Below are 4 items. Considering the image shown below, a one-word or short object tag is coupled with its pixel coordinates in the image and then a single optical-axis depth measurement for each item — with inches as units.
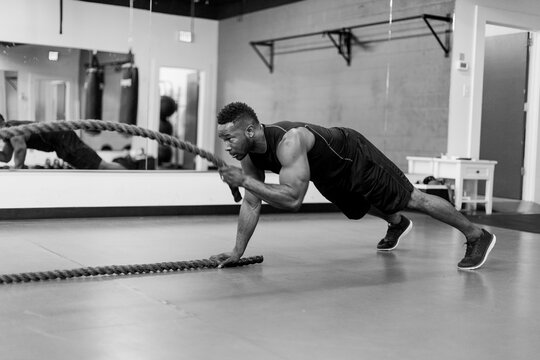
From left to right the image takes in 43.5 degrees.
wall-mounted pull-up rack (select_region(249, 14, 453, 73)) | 283.6
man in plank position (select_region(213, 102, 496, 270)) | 133.6
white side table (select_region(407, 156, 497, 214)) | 293.1
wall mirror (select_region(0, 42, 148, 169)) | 228.5
